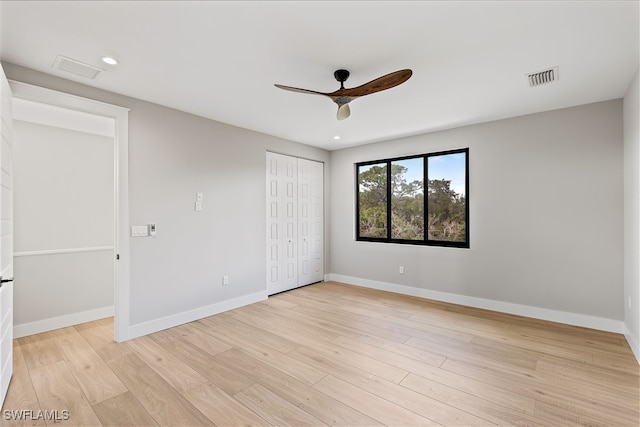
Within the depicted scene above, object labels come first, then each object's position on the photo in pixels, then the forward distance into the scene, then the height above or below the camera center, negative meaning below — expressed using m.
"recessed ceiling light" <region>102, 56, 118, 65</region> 2.46 +1.31
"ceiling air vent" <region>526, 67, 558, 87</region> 2.69 +1.29
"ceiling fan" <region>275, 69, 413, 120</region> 2.21 +1.04
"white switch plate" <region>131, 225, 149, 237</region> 3.27 -0.17
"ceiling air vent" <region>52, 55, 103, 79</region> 2.49 +1.31
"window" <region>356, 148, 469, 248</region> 4.53 +0.25
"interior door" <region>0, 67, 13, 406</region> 2.11 -0.15
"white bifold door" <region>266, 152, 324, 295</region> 4.96 -0.14
